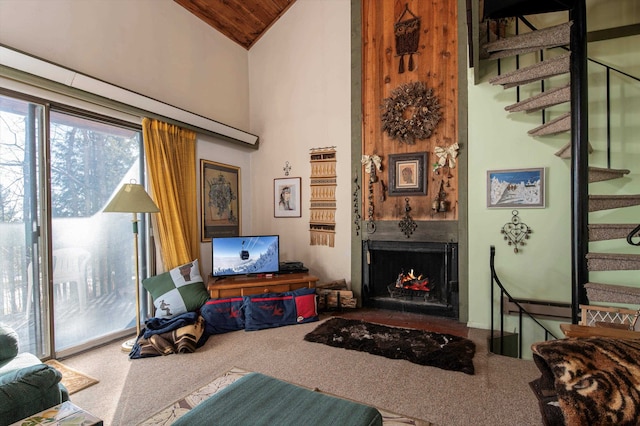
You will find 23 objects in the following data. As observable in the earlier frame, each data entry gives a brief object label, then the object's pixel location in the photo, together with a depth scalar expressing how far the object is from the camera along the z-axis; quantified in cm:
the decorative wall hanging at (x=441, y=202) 361
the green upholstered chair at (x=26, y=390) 137
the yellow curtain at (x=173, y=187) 333
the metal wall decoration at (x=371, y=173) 398
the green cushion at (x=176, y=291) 319
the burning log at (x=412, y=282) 386
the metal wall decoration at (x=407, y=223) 381
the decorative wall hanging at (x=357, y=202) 412
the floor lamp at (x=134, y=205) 264
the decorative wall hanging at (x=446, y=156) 356
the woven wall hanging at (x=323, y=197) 431
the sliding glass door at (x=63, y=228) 246
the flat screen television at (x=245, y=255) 371
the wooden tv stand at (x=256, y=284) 344
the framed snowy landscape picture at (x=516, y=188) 320
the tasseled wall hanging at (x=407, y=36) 380
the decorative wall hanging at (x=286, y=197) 455
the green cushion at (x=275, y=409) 133
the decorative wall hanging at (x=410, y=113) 370
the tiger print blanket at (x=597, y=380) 109
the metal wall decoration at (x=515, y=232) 326
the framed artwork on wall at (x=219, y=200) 408
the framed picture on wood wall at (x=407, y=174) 378
